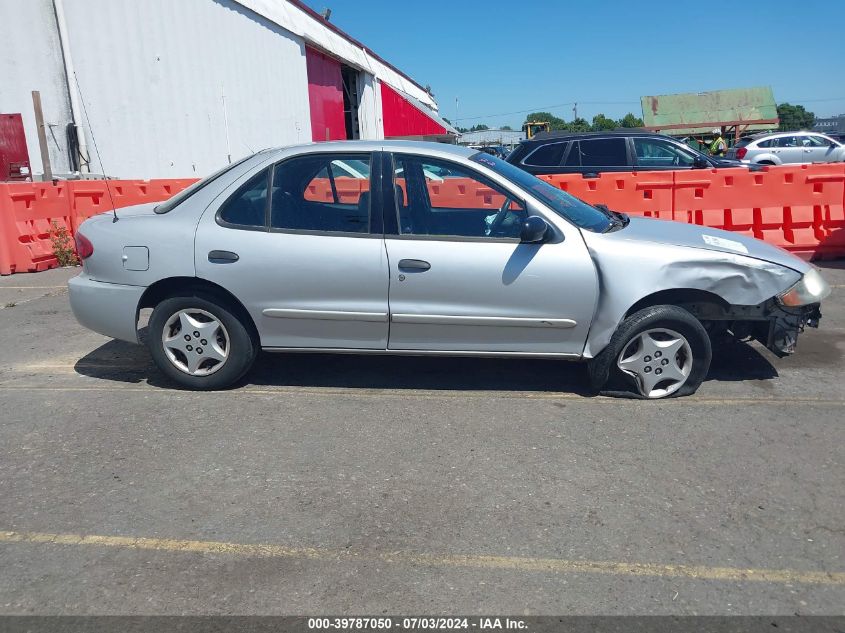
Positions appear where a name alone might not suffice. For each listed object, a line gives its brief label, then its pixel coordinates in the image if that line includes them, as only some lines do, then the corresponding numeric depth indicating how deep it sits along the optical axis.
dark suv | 11.05
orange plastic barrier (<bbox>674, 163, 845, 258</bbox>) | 9.14
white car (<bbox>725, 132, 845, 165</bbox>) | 25.75
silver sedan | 4.57
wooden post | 13.23
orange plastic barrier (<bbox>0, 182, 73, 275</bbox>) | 9.52
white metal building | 14.77
